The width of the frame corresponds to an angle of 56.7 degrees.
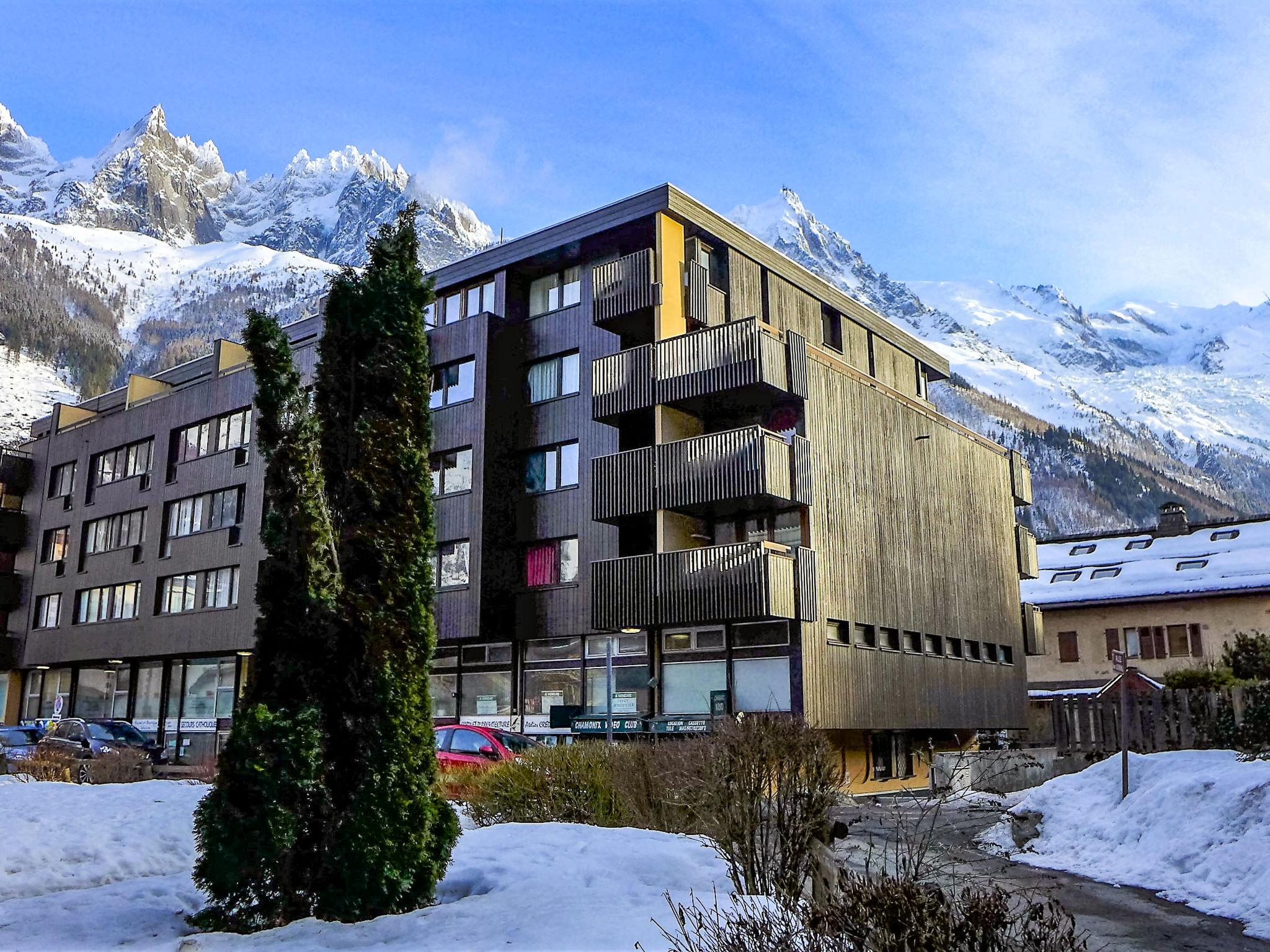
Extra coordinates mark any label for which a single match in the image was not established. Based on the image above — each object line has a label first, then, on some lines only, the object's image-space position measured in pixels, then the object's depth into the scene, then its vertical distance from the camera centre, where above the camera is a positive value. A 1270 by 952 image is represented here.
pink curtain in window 31.38 +4.60
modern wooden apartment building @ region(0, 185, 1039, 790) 27.31 +5.87
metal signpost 15.98 +0.45
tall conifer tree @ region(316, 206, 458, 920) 8.95 +1.22
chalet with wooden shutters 42.88 +5.04
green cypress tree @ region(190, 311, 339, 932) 8.50 +0.21
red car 20.73 -0.10
